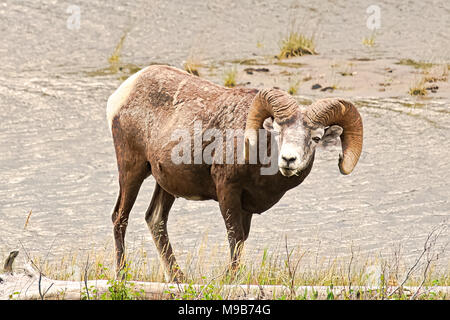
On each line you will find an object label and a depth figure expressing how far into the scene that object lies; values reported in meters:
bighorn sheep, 17.05
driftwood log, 14.95
